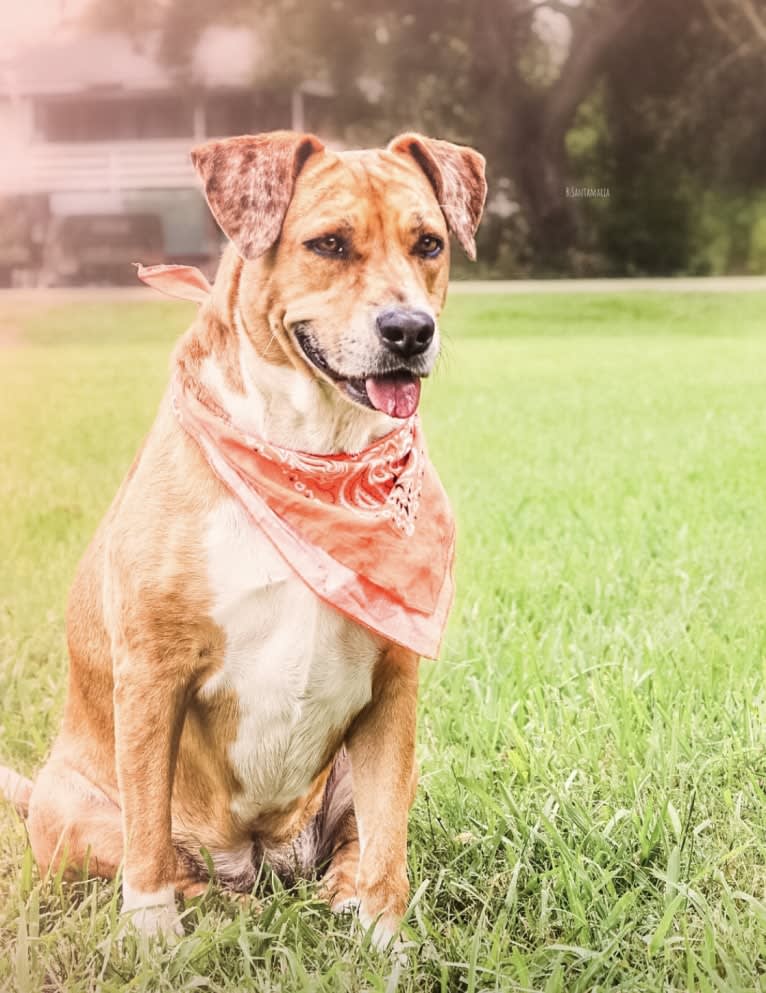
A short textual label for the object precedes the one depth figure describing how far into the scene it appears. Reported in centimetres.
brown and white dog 218
